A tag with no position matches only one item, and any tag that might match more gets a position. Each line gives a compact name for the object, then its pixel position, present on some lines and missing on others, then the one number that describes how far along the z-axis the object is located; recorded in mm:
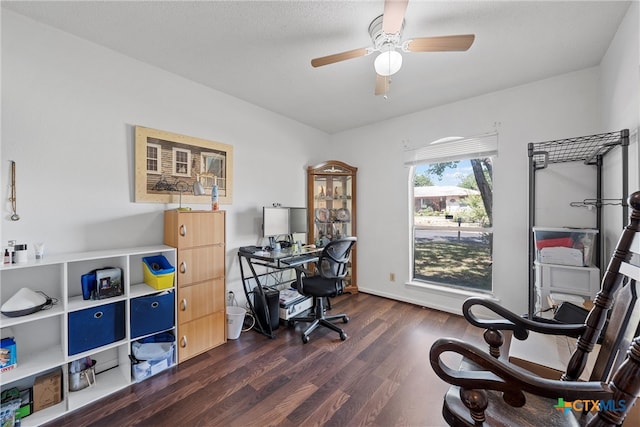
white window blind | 2723
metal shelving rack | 1585
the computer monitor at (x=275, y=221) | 2932
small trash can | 2412
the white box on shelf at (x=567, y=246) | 1989
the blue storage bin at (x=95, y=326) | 1606
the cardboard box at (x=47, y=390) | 1534
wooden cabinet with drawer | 2078
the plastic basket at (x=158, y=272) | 1954
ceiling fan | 1364
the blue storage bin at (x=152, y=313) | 1845
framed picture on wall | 2164
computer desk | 2466
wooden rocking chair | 681
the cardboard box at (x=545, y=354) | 1310
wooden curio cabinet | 3713
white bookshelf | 1508
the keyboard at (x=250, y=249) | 2697
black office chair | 2357
